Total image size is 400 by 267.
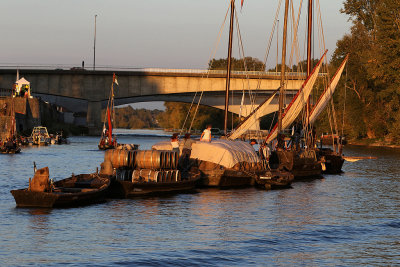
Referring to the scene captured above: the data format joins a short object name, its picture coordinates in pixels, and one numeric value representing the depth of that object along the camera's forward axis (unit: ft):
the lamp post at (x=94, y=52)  530.06
